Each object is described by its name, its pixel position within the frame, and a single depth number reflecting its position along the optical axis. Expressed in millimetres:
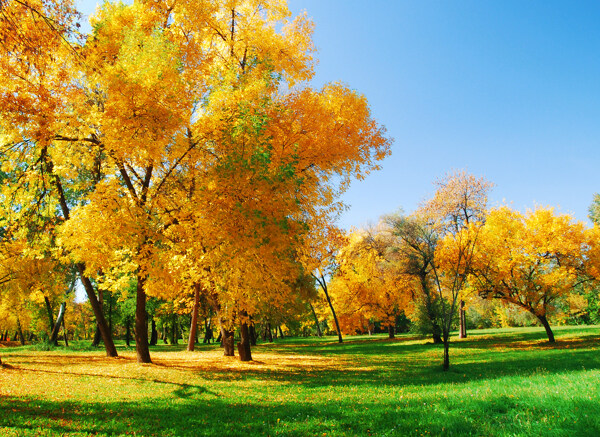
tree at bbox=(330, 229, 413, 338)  31516
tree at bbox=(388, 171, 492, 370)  25531
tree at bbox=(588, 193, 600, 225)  38844
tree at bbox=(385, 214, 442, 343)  24875
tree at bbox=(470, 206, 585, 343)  19422
